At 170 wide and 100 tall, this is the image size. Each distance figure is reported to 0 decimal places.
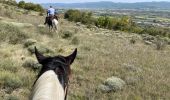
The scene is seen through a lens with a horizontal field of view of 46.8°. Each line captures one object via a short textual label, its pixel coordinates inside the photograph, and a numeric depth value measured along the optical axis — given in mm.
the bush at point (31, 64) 6048
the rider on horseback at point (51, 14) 12263
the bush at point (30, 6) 30035
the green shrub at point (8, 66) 5823
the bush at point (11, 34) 8839
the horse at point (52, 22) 12126
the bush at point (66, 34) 11661
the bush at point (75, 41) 10163
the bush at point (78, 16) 26113
